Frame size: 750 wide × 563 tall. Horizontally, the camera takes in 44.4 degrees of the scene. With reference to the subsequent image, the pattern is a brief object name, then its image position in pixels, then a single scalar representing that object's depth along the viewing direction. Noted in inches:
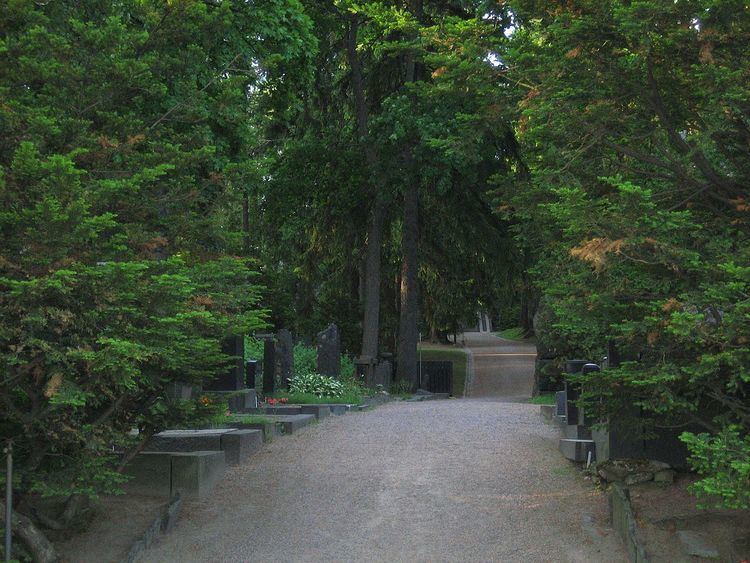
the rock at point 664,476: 362.0
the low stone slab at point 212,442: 424.8
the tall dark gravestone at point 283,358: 740.6
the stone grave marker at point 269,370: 679.1
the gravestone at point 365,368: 981.8
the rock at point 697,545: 289.0
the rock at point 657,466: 363.9
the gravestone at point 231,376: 556.7
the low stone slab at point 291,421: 531.2
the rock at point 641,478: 363.6
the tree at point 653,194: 264.2
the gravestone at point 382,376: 982.5
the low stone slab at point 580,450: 433.4
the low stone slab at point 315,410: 613.6
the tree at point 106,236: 266.7
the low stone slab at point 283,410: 600.0
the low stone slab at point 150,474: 384.2
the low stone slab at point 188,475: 386.9
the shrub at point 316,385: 743.1
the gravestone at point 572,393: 483.8
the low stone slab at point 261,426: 496.1
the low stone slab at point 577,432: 458.6
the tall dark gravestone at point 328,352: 814.5
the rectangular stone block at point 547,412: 625.3
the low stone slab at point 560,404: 572.5
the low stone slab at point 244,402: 566.5
